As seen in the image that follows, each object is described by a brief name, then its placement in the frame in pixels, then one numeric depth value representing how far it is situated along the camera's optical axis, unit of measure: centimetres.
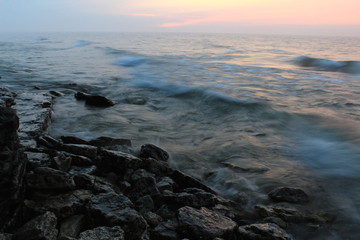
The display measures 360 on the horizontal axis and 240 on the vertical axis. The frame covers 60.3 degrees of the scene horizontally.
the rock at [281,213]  291
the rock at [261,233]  244
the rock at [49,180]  249
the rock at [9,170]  206
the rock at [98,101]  737
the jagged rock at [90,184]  276
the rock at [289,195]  328
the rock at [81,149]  355
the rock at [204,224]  240
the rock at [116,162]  337
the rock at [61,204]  229
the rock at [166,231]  238
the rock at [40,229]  196
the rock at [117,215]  221
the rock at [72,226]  214
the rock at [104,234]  201
